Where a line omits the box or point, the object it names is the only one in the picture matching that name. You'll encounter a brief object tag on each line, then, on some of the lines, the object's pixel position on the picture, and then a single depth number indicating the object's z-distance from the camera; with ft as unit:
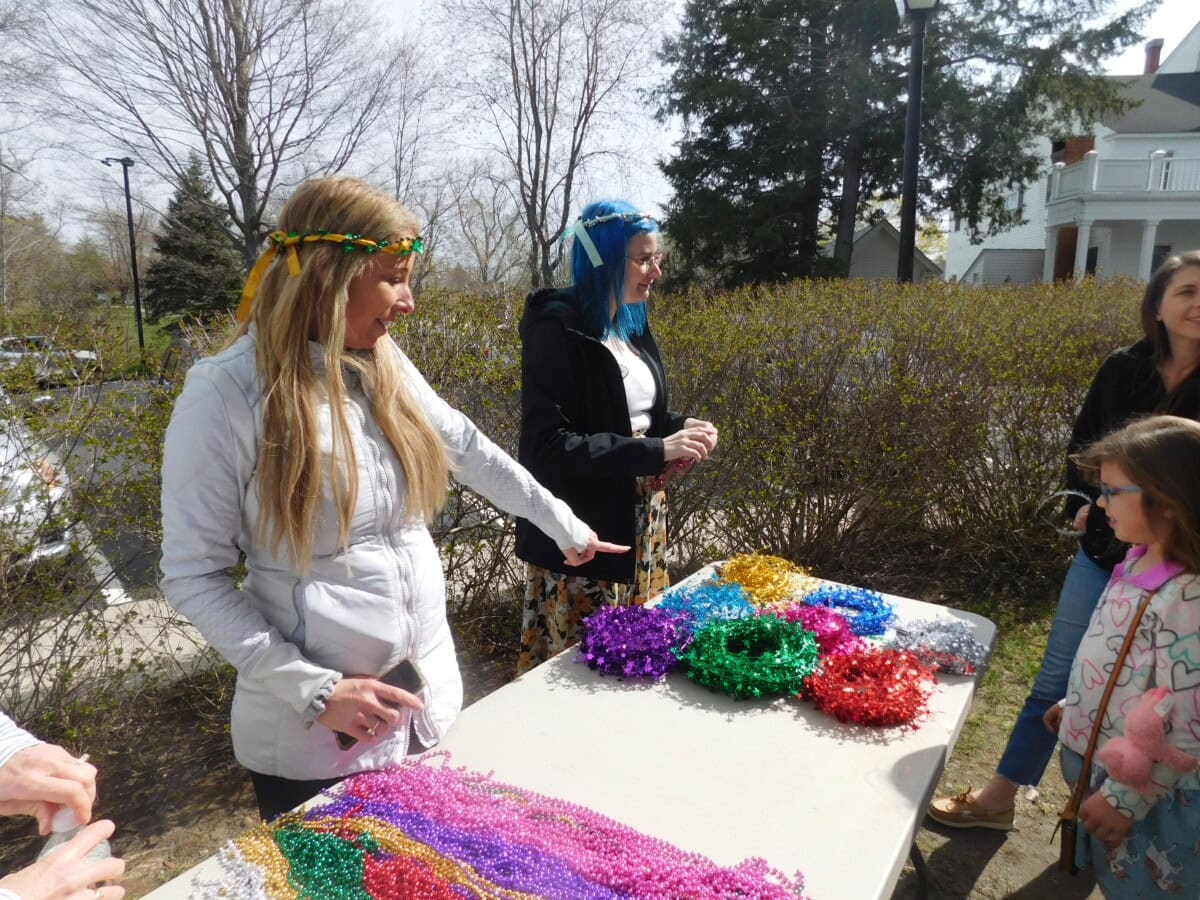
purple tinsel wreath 6.14
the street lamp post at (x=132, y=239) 28.31
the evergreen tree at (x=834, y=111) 55.16
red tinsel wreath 5.46
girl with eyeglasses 5.25
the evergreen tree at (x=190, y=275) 49.97
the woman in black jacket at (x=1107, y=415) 7.20
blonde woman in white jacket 4.24
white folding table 4.23
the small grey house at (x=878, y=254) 86.74
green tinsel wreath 5.83
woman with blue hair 7.20
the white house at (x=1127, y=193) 71.36
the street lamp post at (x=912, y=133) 20.48
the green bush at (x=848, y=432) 13.46
